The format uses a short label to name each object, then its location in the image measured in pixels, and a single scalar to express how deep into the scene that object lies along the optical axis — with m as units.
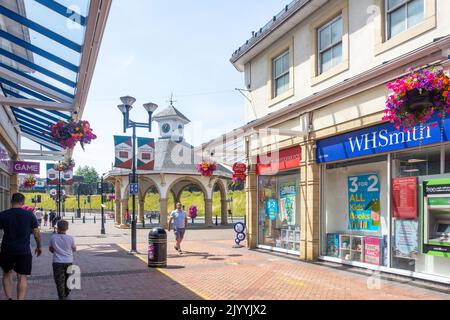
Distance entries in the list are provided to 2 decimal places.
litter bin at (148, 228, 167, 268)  11.27
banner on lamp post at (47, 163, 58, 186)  27.73
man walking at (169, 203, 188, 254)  14.52
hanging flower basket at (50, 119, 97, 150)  11.37
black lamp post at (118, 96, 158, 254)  15.09
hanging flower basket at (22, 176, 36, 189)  29.42
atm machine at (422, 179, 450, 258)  8.45
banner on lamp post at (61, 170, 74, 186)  26.93
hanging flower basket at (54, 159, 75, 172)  25.47
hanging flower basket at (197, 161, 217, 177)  16.36
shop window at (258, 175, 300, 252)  13.96
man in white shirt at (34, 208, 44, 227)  27.63
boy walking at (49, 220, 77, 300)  7.16
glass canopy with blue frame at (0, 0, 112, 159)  7.21
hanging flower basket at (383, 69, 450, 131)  6.58
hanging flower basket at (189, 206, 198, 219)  37.56
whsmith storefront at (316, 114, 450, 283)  8.77
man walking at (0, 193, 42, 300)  6.62
